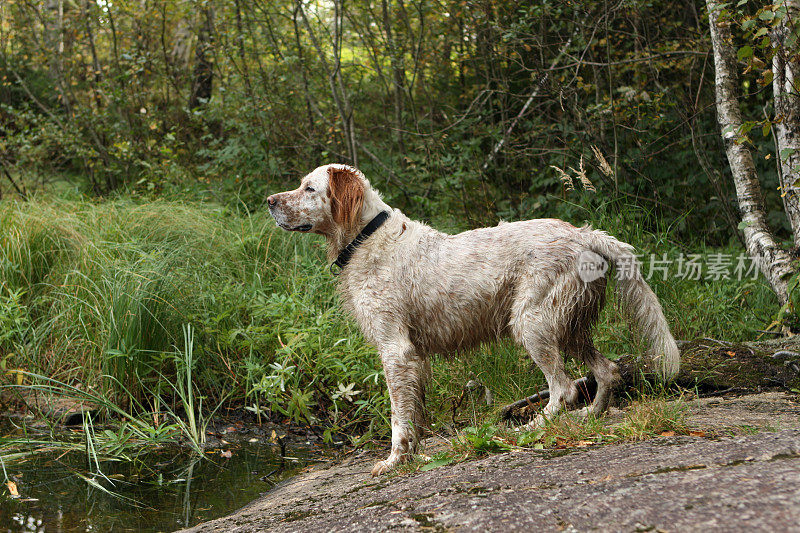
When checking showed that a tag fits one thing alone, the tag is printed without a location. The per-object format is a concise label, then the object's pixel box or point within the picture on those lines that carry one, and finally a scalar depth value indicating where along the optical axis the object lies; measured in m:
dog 3.62
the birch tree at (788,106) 4.18
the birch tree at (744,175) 4.82
